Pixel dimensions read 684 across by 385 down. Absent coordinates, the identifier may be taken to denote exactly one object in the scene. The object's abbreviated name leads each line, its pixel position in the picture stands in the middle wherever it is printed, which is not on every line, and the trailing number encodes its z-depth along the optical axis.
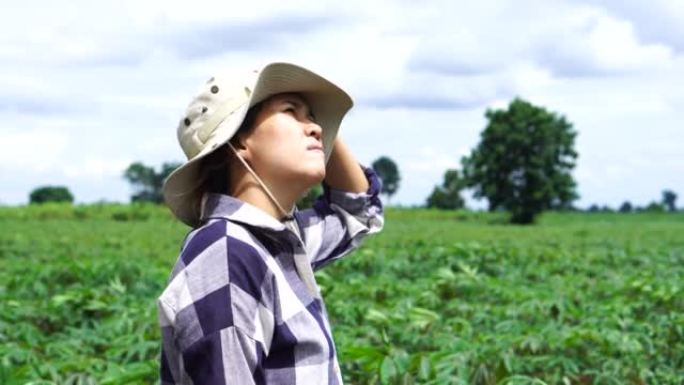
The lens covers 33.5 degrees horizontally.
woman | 1.76
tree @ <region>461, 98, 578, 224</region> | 49.50
